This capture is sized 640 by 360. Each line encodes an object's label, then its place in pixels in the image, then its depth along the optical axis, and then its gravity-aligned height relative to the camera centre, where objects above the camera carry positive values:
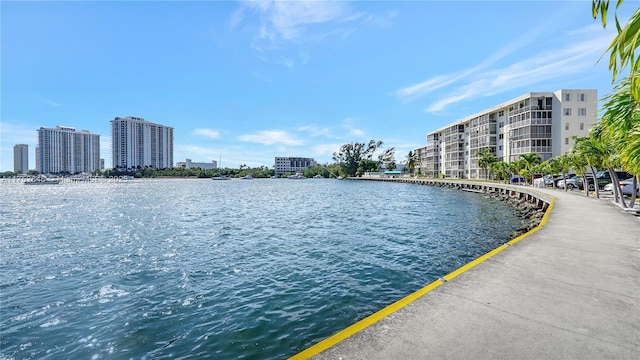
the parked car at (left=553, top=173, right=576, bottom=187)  40.08 +0.22
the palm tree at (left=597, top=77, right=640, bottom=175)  7.46 +1.61
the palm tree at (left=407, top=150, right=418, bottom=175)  116.50 +7.19
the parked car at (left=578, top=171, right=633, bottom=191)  33.25 -0.07
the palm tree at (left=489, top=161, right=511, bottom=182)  53.38 +1.85
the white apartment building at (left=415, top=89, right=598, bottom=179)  51.62 +10.23
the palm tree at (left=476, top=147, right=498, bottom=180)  61.62 +4.20
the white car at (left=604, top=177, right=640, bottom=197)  25.28 -0.74
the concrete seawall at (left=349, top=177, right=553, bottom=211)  24.89 -1.52
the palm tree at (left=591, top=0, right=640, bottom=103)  1.81 +0.86
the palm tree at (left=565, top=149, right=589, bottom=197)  22.20 +1.28
